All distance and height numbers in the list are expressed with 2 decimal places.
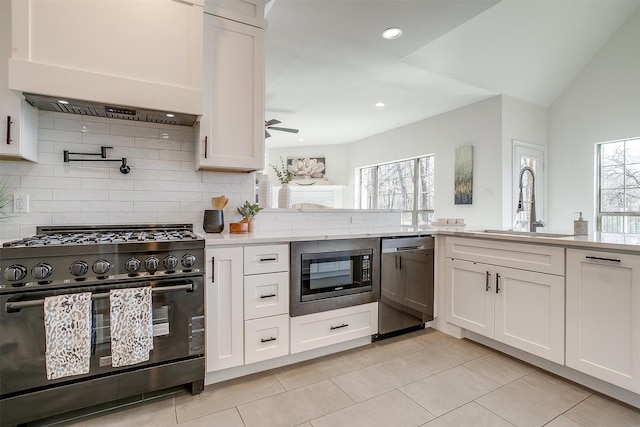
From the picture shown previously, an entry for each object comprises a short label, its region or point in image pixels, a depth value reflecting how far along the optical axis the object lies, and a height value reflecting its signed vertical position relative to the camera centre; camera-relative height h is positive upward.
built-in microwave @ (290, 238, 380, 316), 2.10 -0.45
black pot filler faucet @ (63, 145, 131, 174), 2.00 +0.35
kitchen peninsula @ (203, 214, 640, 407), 1.68 -0.55
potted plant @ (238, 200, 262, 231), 2.41 +0.00
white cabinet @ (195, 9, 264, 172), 2.13 +0.81
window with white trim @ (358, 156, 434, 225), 5.69 +0.50
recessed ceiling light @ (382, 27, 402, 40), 2.72 +1.61
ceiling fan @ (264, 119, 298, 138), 4.31 +1.25
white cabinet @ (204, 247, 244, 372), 1.84 -0.59
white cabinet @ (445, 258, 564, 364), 1.96 -0.67
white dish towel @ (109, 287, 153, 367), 1.55 -0.58
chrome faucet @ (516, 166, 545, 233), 2.57 -0.06
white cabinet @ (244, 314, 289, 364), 1.95 -0.82
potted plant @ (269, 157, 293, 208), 2.87 +0.14
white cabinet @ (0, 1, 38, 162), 1.64 +0.55
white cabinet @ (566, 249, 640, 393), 1.63 -0.58
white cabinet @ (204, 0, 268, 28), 2.14 +1.45
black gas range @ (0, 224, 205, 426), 1.43 -0.51
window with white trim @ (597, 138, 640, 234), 4.01 +0.36
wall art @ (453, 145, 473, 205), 4.66 +0.56
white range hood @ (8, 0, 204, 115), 1.61 +0.91
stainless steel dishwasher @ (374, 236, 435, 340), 2.47 -0.61
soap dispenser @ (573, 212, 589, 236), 2.18 -0.10
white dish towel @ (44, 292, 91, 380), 1.45 -0.59
